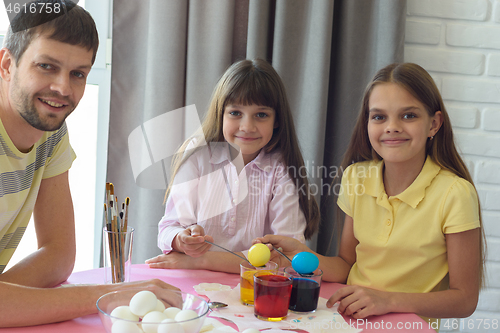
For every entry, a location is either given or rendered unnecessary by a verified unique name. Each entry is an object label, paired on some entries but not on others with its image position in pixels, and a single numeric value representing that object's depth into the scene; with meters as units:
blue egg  0.98
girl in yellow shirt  1.21
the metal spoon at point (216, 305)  0.92
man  1.01
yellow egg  1.03
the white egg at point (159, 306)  0.73
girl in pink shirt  1.52
